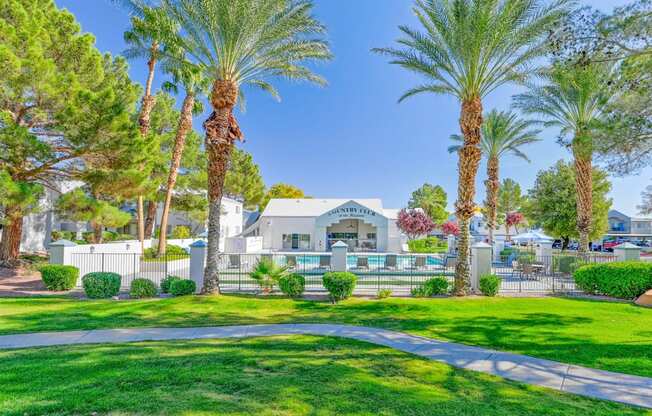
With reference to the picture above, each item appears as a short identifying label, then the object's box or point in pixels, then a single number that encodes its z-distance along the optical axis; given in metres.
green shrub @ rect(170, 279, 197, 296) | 12.48
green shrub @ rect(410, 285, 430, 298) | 13.03
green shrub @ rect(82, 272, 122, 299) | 12.15
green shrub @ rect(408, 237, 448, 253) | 35.44
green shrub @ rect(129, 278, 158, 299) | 12.34
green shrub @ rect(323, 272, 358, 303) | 12.08
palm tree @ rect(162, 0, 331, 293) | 11.59
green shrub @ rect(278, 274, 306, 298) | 12.71
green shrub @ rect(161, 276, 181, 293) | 12.96
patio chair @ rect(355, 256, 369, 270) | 21.12
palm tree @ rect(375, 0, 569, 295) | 11.55
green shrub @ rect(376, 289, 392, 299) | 12.70
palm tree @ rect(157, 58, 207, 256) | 19.61
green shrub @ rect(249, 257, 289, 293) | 13.12
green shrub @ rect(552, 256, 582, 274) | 17.75
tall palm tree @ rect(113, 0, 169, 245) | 17.77
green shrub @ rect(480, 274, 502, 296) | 12.84
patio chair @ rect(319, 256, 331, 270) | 20.33
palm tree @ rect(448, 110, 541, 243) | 24.03
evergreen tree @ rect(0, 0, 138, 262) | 13.91
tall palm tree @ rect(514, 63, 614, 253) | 17.84
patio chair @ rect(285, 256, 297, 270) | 19.28
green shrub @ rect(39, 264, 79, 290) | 13.00
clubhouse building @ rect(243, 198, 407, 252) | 34.94
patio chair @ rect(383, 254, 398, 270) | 21.00
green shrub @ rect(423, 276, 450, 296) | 13.10
